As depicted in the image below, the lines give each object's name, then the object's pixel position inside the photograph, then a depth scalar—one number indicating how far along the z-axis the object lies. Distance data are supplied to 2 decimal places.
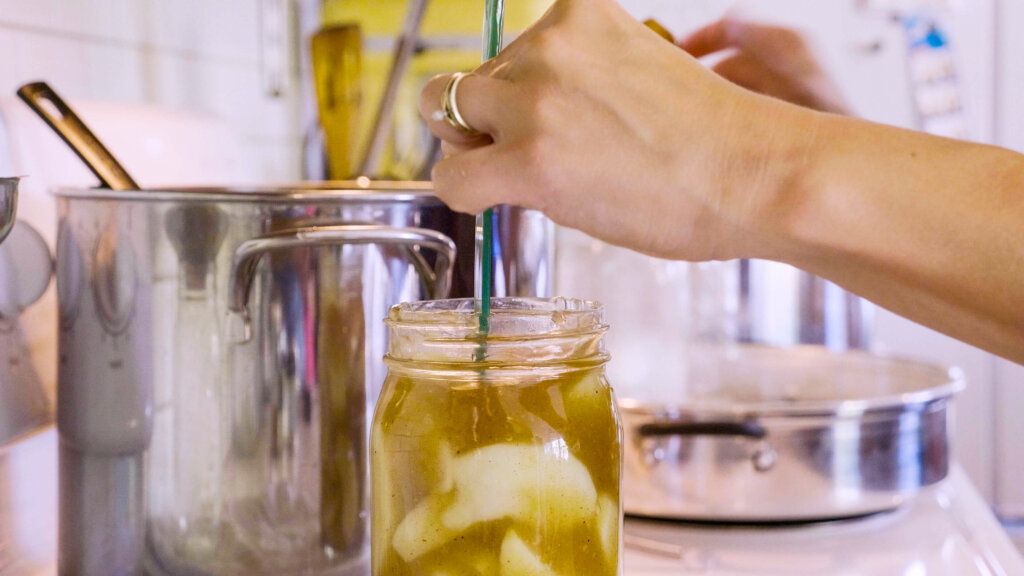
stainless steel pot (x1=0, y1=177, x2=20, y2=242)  0.39
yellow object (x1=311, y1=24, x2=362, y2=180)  0.97
